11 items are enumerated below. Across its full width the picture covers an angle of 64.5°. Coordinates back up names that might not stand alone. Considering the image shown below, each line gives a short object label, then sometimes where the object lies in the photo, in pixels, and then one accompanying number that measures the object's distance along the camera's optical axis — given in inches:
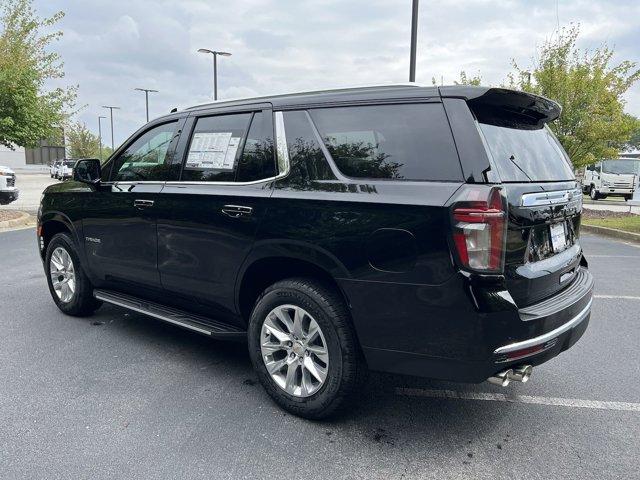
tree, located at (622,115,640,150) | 597.2
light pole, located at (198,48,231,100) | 1000.2
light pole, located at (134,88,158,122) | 1562.0
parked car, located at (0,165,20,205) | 566.9
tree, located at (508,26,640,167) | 563.8
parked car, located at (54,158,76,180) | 1503.4
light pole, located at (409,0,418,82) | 446.9
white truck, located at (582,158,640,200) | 951.0
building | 2395.4
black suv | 95.9
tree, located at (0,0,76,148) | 462.6
